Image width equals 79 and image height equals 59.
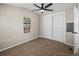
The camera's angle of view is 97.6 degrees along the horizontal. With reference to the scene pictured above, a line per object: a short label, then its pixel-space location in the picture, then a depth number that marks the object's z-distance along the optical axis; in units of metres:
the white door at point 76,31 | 1.95
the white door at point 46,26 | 2.57
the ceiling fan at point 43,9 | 2.52
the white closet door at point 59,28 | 2.47
